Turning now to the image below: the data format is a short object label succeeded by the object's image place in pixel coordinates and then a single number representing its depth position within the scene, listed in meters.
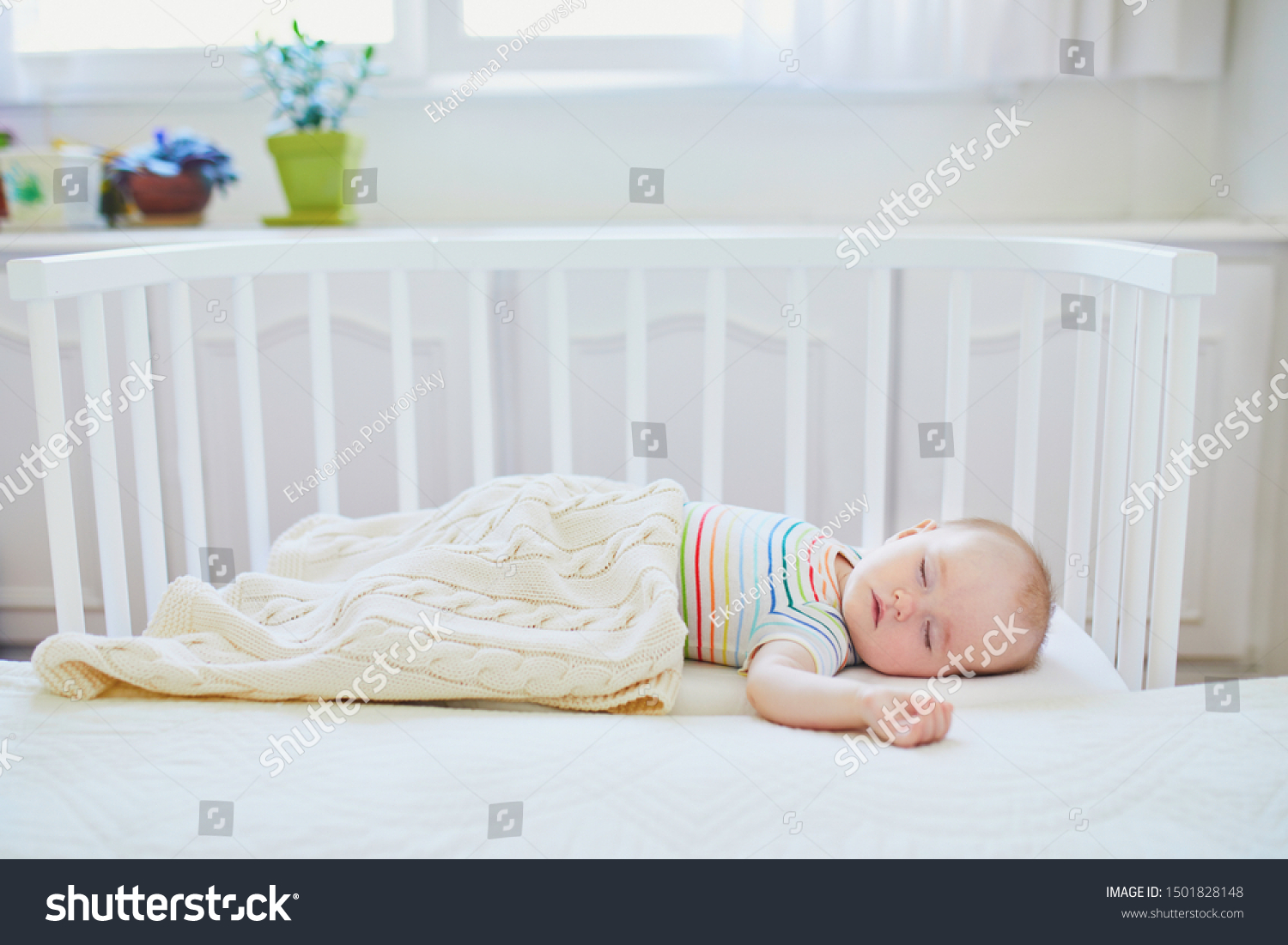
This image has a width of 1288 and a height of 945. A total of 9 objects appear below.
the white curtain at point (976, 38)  1.59
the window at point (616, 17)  1.70
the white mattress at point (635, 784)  0.66
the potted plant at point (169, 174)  1.62
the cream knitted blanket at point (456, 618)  0.85
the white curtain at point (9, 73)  1.73
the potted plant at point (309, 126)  1.59
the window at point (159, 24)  1.75
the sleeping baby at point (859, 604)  0.93
